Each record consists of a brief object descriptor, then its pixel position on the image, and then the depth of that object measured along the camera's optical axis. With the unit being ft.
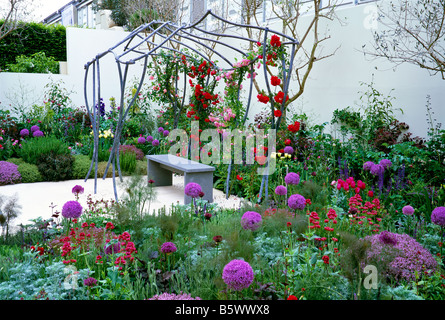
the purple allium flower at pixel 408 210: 9.96
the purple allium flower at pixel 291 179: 12.49
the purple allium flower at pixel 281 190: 11.38
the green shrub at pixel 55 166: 20.40
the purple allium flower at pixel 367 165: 14.21
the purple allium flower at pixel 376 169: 13.61
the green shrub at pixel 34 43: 36.73
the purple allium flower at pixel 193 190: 11.59
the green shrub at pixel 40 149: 21.06
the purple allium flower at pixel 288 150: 17.76
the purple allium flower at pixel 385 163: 14.60
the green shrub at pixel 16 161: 21.29
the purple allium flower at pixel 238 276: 5.95
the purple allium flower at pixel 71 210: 9.21
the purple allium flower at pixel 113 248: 8.65
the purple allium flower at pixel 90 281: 6.55
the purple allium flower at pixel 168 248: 7.75
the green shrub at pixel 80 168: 21.11
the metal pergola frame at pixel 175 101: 14.90
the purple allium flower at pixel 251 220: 8.95
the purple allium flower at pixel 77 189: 10.77
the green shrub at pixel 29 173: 20.02
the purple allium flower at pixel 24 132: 23.82
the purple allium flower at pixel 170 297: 6.27
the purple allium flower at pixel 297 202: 10.02
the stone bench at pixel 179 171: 16.57
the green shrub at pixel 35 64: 34.50
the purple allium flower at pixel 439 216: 8.71
